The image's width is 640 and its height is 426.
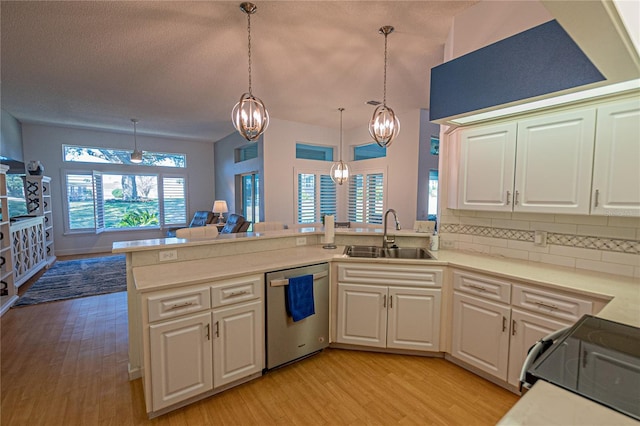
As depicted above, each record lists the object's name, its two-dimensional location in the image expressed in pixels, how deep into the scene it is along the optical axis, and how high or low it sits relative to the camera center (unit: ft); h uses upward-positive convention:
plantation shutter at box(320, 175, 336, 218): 22.82 +0.32
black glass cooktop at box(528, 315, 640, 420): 2.68 -1.78
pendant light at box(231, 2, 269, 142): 8.41 +2.43
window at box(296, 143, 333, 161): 21.90 +3.70
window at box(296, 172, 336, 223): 21.65 +0.17
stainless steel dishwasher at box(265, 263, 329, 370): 7.55 -3.46
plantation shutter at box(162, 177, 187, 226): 26.89 -0.29
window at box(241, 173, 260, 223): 22.44 +0.13
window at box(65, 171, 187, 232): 23.25 -0.29
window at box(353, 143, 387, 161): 21.30 +3.65
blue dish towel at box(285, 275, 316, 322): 7.72 -2.68
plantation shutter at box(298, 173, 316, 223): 21.62 +0.14
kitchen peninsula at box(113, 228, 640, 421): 5.89 -1.77
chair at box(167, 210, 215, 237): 25.23 -1.89
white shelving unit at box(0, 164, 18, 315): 12.42 -2.57
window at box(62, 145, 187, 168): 22.99 +3.52
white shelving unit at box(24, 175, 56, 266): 18.28 -0.27
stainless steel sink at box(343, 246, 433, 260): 9.54 -1.78
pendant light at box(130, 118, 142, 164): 20.12 +3.15
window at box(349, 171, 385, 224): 20.92 +0.18
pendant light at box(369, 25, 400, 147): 9.49 +2.47
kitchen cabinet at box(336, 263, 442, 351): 8.29 -3.12
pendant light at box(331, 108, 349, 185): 18.51 +1.67
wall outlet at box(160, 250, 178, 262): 7.79 -1.56
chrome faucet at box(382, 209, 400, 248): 9.96 -1.39
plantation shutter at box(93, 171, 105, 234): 23.68 -0.47
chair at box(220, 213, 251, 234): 19.54 -1.81
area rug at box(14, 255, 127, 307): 13.75 -4.62
